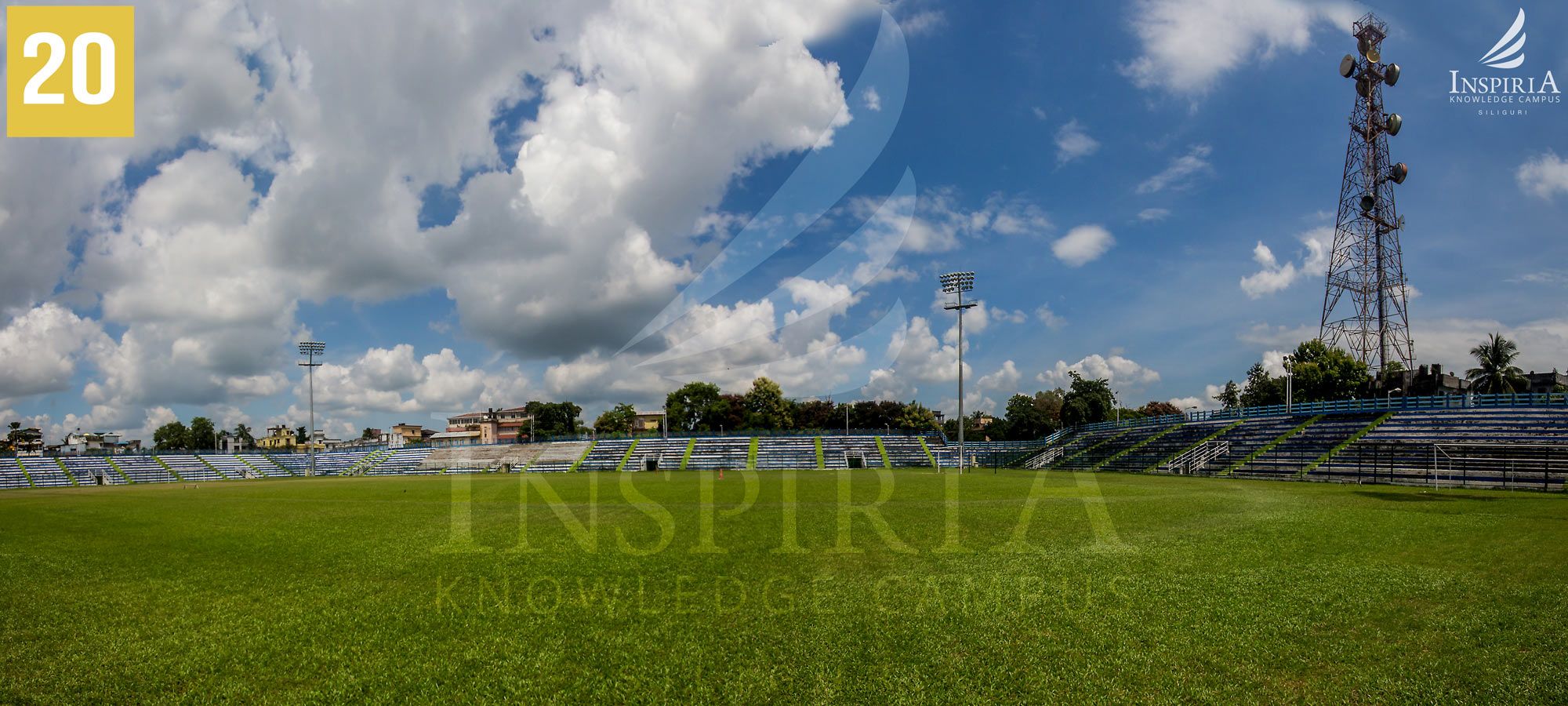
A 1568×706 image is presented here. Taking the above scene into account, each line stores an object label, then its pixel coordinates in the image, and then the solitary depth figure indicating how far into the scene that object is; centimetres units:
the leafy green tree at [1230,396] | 8856
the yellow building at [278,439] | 15535
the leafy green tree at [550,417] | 11781
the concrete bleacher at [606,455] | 6353
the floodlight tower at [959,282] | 5219
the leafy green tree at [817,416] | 10362
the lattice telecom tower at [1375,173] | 5769
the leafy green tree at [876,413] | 10331
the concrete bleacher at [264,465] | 6950
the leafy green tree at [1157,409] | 10781
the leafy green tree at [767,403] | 9794
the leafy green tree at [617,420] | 12138
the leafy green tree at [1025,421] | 9138
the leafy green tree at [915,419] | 9825
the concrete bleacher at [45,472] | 5612
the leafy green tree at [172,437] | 11848
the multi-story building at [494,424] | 14238
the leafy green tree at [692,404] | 10175
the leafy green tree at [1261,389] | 7527
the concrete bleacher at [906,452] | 6047
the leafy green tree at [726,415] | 9869
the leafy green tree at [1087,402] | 9000
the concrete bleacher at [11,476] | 5559
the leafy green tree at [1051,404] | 11374
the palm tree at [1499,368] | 5638
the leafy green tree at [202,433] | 11594
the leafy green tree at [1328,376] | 6222
